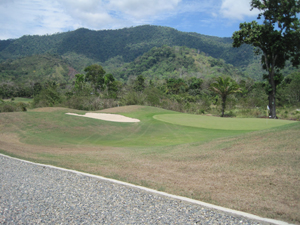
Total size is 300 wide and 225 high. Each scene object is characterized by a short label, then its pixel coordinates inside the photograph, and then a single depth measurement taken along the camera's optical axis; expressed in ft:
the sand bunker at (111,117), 76.84
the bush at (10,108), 92.75
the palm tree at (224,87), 107.86
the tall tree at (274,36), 85.86
